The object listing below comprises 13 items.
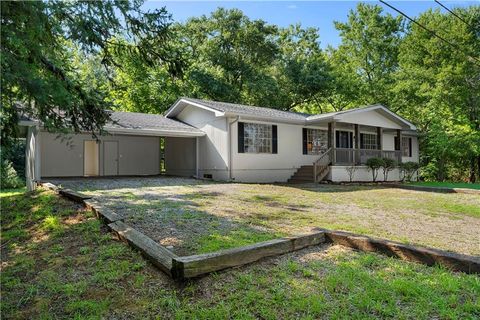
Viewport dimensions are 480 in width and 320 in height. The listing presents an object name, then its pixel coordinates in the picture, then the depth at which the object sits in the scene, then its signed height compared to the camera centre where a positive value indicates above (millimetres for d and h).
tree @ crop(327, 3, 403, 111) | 25656 +9165
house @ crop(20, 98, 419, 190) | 14430 +1018
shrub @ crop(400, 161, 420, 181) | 18438 -191
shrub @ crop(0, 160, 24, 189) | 17438 -651
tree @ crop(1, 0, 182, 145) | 3498 +1731
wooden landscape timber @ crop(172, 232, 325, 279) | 3430 -1015
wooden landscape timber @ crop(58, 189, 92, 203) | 7280 -642
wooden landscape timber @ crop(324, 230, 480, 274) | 3574 -1025
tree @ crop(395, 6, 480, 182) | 19547 +4930
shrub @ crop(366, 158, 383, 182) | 16828 +120
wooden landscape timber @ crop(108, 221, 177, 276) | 3668 -986
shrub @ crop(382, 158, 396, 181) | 17266 -11
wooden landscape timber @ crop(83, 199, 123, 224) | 5587 -800
